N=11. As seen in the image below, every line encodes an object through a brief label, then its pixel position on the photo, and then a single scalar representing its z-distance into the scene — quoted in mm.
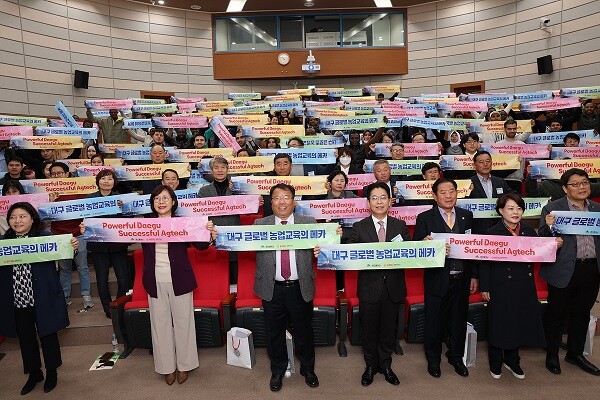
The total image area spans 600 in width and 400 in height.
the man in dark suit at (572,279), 3182
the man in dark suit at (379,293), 3137
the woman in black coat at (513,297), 3172
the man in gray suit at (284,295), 3152
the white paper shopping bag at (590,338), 3449
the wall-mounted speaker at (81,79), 12250
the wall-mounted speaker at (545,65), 12016
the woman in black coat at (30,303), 3178
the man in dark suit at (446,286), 3248
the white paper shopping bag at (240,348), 3469
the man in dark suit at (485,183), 4363
